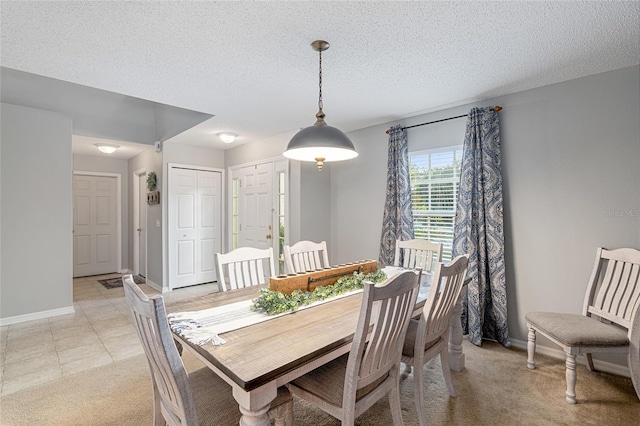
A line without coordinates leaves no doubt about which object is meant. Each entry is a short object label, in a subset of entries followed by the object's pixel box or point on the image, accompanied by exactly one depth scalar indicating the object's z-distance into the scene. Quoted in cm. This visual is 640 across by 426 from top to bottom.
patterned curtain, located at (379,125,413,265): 361
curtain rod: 295
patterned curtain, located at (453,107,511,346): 294
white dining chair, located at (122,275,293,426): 112
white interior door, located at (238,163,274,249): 466
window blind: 341
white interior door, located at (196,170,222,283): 533
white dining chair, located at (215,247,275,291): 226
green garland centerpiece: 170
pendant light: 187
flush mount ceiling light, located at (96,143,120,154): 502
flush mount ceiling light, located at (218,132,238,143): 435
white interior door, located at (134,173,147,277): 568
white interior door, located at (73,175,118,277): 592
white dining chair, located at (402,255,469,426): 172
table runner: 139
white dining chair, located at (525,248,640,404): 203
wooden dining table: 111
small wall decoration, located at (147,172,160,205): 505
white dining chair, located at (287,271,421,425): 130
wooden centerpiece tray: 190
